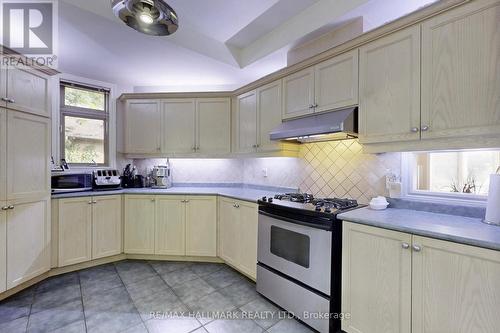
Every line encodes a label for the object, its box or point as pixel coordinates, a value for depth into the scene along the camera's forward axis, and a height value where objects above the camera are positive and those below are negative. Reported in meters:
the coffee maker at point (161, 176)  3.24 -0.17
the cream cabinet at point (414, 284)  1.10 -0.64
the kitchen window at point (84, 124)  3.07 +0.54
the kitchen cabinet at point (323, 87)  1.84 +0.69
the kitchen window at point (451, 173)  1.58 -0.04
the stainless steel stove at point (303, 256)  1.63 -0.71
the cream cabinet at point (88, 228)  2.49 -0.74
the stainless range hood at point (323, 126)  1.75 +0.32
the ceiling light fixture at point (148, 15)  1.36 +0.92
